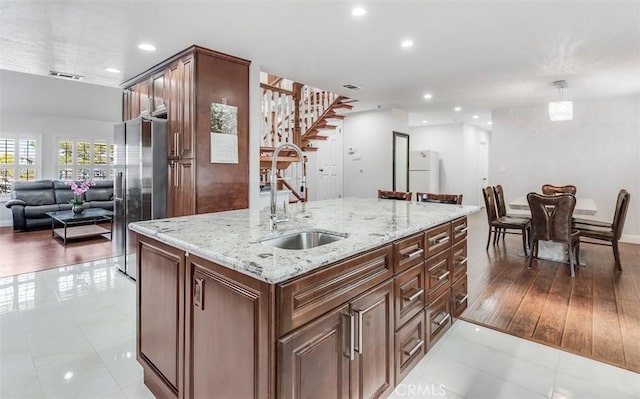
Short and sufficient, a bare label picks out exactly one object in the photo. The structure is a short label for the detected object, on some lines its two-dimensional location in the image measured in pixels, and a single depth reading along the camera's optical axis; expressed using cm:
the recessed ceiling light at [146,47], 341
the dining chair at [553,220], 388
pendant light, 455
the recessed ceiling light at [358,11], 265
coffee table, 555
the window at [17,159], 732
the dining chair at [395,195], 362
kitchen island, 112
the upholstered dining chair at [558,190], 552
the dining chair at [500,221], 477
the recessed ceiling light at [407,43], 329
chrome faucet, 184
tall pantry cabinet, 353
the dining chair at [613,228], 389
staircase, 522
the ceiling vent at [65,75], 450
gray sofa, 649
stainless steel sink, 171
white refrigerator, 911
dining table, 442
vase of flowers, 591
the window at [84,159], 812
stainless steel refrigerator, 369
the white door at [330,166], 770
